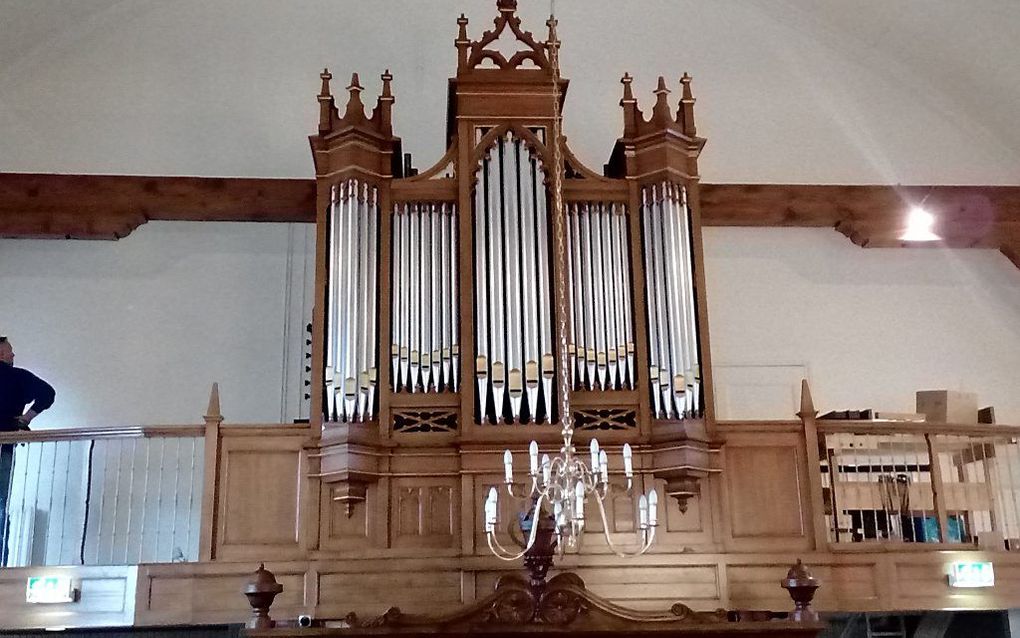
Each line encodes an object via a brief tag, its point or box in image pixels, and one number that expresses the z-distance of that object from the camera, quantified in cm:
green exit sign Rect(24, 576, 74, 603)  844
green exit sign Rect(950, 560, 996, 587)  900
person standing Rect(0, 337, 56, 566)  930
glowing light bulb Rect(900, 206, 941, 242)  1126
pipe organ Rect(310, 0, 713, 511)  888
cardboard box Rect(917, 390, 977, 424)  1065
